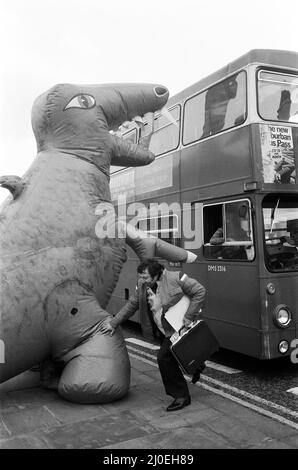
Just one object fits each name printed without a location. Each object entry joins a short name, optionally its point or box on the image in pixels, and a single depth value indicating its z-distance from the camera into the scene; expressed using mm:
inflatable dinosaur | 4785
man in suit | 4805
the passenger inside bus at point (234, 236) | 5965
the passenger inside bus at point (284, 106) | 6012
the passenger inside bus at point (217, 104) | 6352
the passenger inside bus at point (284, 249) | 5859
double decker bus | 5789
